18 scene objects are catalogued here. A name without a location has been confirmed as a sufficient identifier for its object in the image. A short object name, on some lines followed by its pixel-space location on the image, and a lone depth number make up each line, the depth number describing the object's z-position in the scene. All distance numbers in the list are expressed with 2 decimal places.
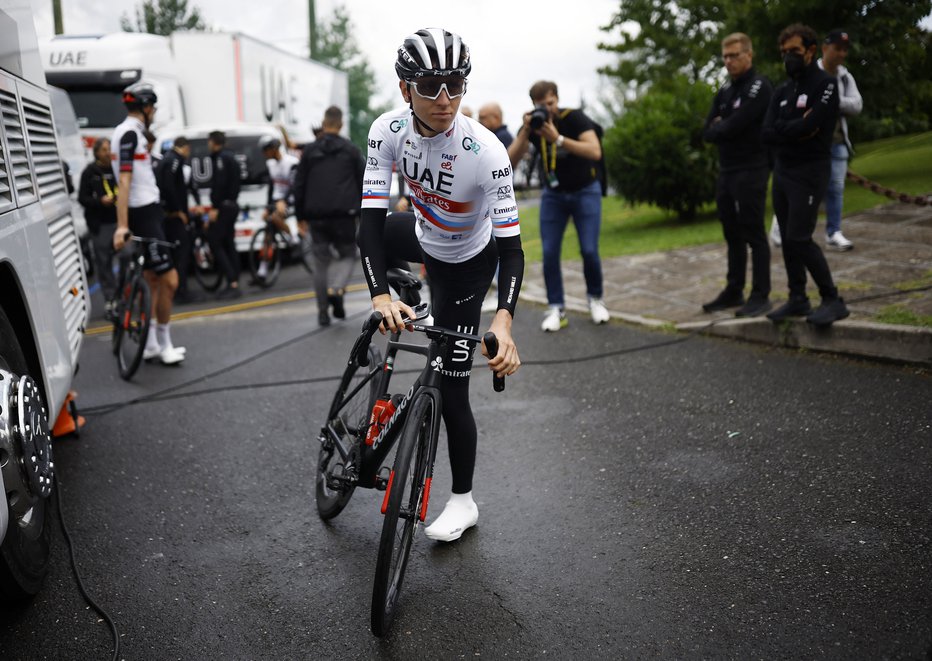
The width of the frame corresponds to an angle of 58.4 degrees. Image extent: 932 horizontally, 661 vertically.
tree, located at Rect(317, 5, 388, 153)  59.09
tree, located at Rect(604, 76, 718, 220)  12.51
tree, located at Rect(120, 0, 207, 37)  45.03
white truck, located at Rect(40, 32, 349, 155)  15.09
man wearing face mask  5.89
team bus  3.02
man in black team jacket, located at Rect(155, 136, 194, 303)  8.14
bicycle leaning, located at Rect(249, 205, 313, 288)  11.97
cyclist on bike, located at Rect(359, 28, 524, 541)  3.13
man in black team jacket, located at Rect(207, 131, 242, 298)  10.95
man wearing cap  8.07
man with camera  6.97
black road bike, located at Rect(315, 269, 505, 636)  2.95
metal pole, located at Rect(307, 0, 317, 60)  31.83
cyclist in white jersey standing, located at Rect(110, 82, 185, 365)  6.76
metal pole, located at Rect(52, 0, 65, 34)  23.88
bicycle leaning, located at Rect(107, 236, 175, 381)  6.84
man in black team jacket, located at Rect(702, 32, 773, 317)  6.73
